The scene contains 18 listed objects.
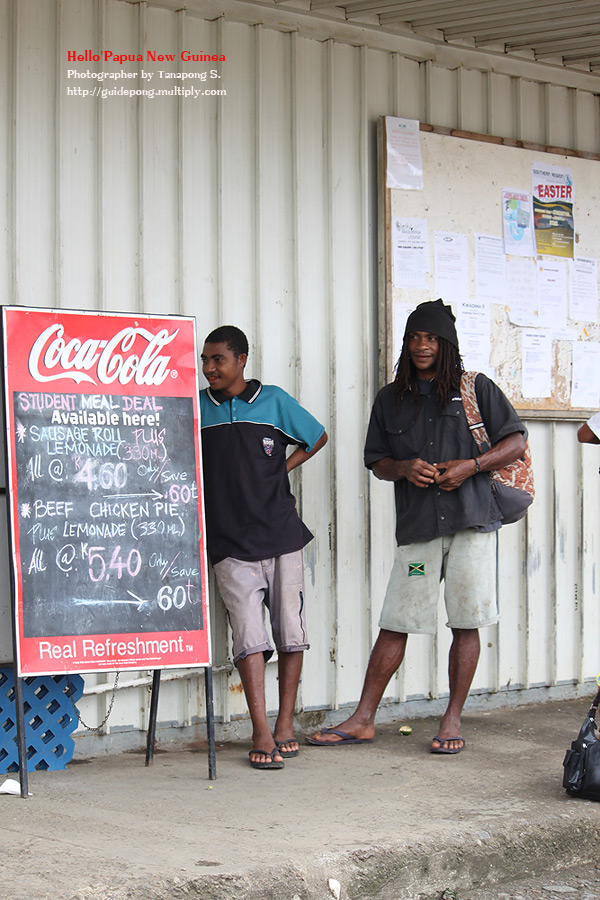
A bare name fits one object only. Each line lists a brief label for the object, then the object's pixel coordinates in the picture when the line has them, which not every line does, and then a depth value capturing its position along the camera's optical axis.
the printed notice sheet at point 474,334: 6.28
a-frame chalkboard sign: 4.46
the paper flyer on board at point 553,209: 6.62
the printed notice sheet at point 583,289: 6.71
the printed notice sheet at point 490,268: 6.38
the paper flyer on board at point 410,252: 6.09
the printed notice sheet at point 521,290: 6.47
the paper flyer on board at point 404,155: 6.10
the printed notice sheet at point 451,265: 6.23
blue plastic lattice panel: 4.79
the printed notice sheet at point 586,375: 6.69
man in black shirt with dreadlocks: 5.22
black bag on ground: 4.32
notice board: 6.07
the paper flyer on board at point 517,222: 6.50
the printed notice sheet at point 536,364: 6.50
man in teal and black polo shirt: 5.09
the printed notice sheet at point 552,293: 6.58
